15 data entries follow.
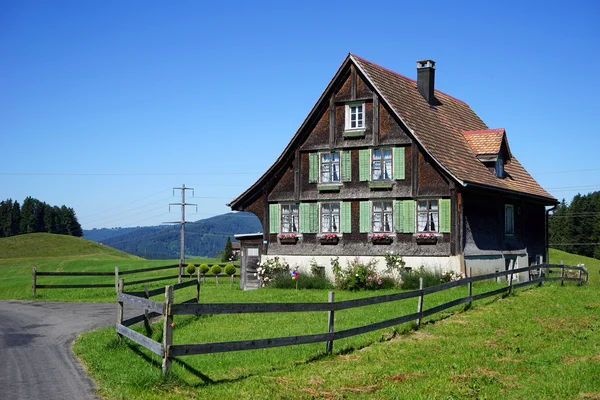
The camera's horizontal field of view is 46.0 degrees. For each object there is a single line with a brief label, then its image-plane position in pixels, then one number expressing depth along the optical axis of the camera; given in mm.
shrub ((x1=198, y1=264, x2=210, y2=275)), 46625
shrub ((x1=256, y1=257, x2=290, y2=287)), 35812
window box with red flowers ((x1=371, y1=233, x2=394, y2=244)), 33375
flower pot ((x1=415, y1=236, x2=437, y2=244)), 32156
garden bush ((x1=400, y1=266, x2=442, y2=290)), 30922
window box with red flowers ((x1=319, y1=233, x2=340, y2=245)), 34906
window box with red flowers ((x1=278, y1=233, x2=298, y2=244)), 36188
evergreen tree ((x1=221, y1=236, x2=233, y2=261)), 80762
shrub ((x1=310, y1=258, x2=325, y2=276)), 35125
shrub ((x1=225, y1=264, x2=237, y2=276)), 44812
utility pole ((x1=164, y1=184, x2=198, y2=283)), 65538
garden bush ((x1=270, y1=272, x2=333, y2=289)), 33403
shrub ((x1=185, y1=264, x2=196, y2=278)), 46150
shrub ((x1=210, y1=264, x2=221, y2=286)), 44606
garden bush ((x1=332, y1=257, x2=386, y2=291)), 32000
